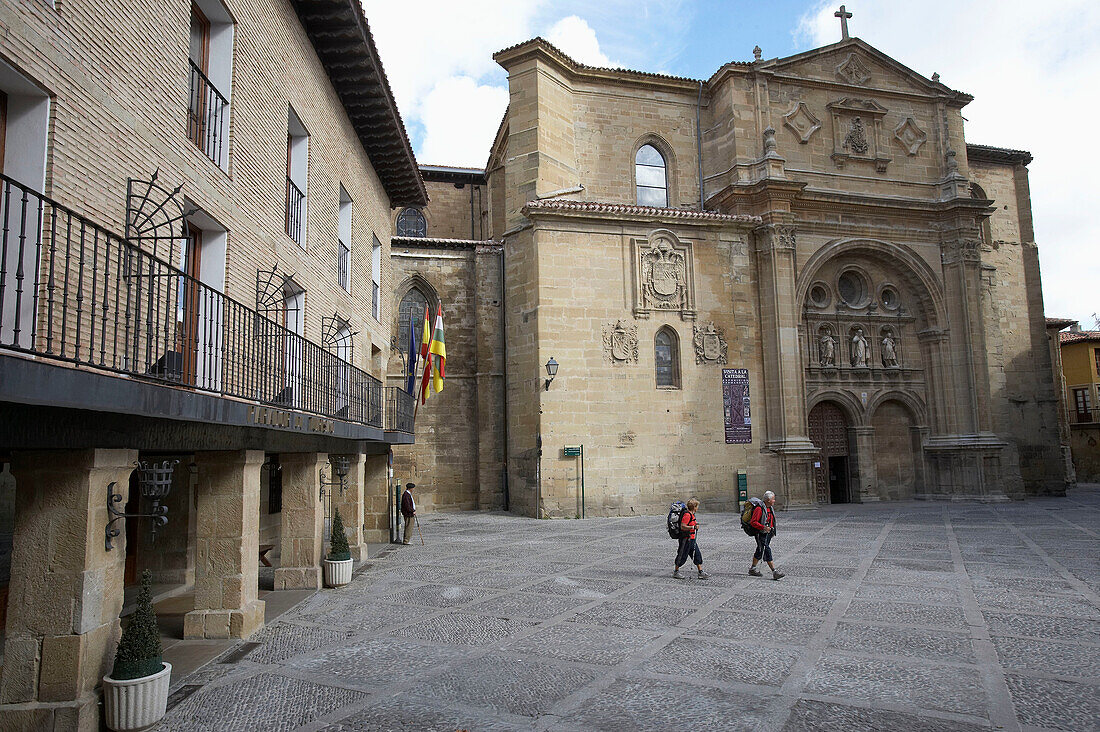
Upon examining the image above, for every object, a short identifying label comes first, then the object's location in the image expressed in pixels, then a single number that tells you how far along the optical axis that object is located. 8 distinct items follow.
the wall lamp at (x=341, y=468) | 12.33
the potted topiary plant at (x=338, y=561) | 11.20
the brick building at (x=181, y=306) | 5.12
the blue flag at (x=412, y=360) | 16.11
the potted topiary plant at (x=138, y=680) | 5.37
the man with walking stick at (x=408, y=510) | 15.93
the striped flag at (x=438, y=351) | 15.43
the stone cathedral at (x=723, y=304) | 21.97
